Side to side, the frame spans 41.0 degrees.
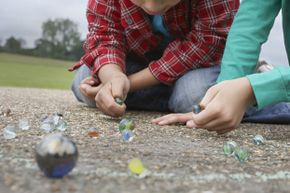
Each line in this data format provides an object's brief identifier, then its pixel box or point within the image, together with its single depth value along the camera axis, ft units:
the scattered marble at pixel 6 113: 1.78
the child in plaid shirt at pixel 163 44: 1.96
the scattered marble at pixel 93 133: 1.34
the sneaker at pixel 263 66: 2.46
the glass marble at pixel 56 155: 0.82
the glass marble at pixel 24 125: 1.40
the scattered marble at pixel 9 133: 1.23
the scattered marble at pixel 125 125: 1.46
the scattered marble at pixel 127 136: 1.30
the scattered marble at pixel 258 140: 1.39
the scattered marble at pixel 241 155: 1.11
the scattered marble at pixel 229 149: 1.17
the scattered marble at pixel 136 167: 0.92
